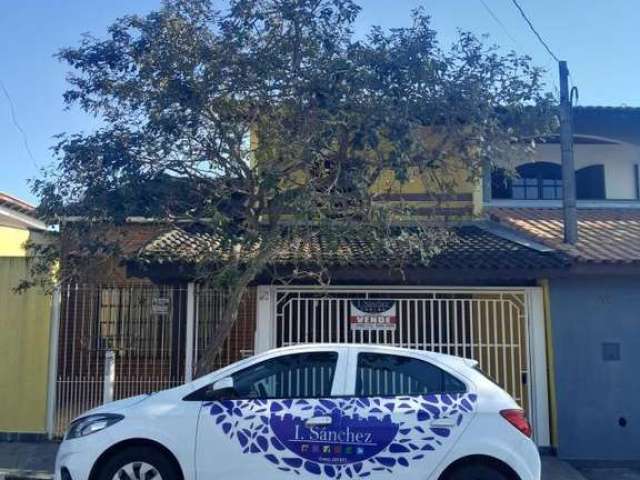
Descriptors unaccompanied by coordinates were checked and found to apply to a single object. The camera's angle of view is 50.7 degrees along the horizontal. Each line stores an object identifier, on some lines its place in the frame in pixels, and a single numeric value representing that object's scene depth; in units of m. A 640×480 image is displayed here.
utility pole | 9.92
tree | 7.28
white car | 5.59
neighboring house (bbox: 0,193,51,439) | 9.67
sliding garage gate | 9.51
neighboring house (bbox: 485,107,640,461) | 8.97
